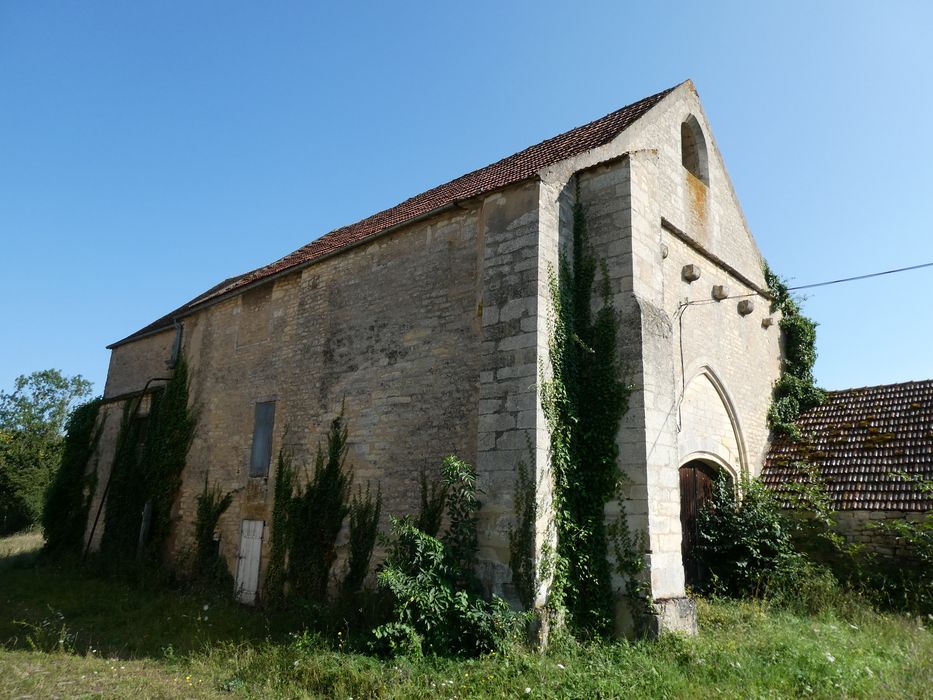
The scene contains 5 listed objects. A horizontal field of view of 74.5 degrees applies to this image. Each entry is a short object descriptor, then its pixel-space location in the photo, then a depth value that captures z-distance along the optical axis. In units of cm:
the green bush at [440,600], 611
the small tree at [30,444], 2759
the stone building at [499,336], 714
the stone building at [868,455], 909
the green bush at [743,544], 880
